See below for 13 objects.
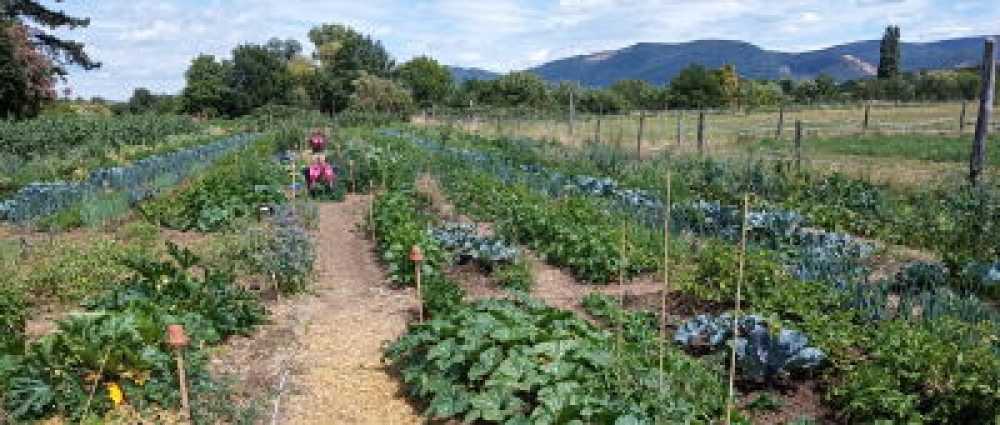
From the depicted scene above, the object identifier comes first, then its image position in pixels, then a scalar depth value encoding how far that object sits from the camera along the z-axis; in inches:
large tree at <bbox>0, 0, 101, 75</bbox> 1401.3
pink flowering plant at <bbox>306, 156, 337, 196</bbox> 489.1
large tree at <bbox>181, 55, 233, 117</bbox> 2023.9
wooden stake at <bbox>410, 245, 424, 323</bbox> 215.2
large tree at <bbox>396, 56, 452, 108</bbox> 2438.5
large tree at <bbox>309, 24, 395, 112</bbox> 2101.4
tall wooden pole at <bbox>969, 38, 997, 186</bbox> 364.2
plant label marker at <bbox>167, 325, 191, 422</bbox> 144.0
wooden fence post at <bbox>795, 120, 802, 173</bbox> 474.6
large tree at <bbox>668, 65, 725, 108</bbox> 2234.3
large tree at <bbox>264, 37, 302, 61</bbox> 3211.1
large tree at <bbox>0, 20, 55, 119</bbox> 935.0
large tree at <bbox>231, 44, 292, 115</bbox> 2062.0
